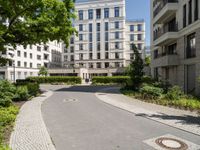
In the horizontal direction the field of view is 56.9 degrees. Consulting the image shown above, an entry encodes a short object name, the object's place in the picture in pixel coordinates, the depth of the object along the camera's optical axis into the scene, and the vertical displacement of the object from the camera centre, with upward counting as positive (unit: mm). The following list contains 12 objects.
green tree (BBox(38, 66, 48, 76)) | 48375 +540
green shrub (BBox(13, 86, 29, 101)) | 15784 -1726
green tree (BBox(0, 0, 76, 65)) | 13333 +4266
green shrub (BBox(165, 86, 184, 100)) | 15371 -1772
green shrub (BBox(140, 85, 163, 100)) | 16438 -1702
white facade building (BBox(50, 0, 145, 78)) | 60688 +12725
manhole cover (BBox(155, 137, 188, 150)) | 6293 -2515
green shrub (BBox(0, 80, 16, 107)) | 11957 -1315
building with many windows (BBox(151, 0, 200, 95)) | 18406 +3789
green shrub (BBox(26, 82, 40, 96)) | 18234 -1540
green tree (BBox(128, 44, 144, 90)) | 21484 +510
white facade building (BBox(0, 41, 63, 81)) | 47725 +4407
